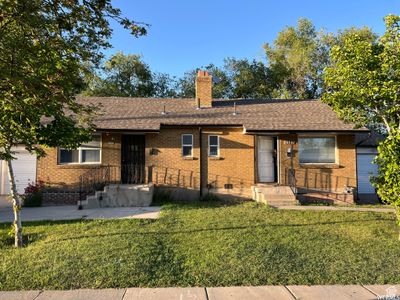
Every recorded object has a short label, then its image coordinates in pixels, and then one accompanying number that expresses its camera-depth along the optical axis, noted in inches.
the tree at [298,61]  1139.3
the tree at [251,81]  1167.6
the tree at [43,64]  195.7
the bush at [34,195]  480.4
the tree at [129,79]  1098.9
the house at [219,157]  518.9
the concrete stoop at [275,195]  468.1
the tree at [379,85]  286.2
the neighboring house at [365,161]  644.7
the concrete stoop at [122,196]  459.8
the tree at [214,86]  1175.1
